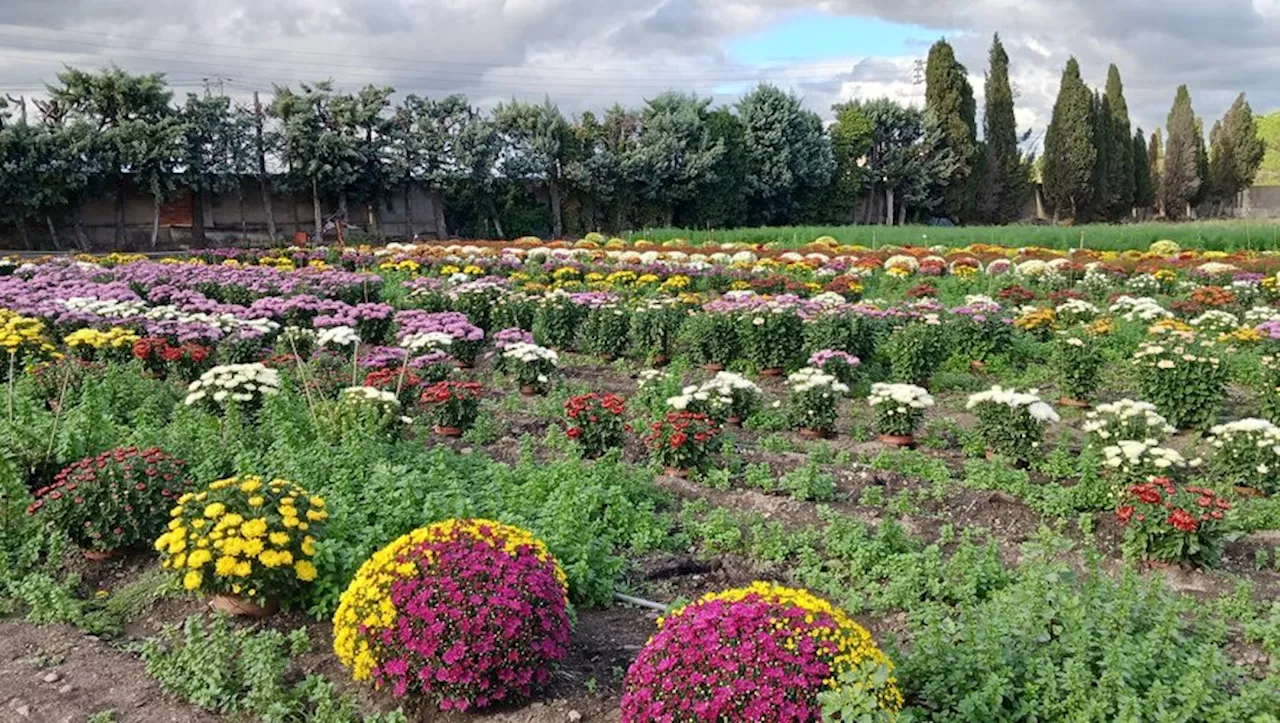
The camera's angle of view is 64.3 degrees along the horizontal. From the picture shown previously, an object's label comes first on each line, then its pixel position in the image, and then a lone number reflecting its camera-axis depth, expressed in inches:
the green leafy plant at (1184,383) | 308.5
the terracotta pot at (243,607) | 178.7
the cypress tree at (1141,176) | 2079.2
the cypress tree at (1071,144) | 1804.9
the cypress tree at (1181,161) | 2084.2
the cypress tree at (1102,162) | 1877.5
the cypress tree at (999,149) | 1815.9
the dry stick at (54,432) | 245.4
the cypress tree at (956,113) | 1743.4
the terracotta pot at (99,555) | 213.5
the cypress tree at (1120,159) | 1916.8
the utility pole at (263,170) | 1274.6
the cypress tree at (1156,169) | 2161.7
